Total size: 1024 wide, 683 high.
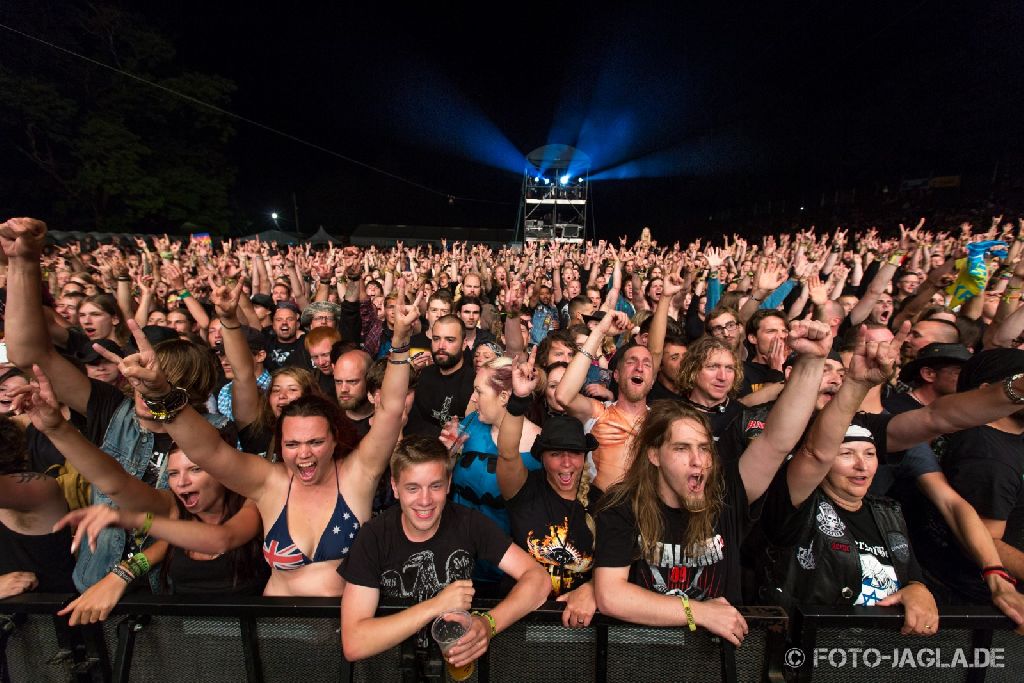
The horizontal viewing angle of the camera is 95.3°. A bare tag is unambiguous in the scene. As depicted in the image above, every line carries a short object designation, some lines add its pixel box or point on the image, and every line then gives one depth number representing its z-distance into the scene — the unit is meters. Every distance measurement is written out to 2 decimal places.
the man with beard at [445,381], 3.63
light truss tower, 21.89
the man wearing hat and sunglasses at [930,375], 2.64
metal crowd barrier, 1.69
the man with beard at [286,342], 4.59
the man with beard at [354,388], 2.99
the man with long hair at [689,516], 1.68
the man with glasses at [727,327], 3.83
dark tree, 19.83
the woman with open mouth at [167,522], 1.69
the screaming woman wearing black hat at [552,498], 2.05
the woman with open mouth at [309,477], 1.85
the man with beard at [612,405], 2.59
